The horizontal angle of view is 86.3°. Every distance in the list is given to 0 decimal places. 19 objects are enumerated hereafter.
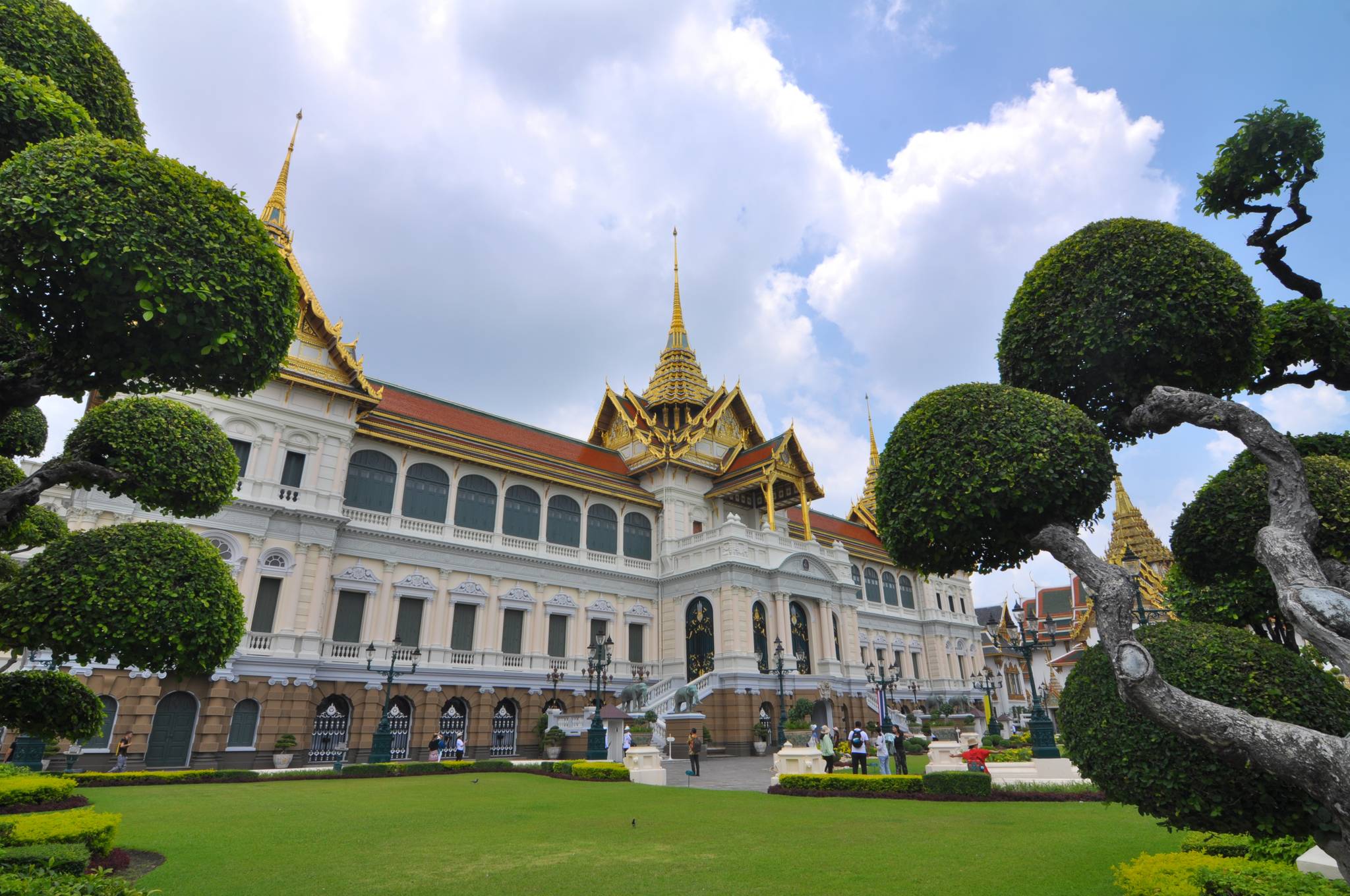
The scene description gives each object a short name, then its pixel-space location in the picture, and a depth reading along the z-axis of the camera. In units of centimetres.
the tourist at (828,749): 1839
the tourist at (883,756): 1872
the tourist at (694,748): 2027
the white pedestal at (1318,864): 601
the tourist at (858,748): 1780
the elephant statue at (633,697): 2805
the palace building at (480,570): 2273
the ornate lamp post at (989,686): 3316
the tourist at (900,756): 1847
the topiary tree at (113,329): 596
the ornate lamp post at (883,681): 2611
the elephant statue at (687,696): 2811
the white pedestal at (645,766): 1841
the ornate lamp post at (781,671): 2727
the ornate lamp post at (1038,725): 1802
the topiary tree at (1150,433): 481
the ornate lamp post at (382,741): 2227
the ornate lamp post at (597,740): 2162
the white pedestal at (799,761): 1697
